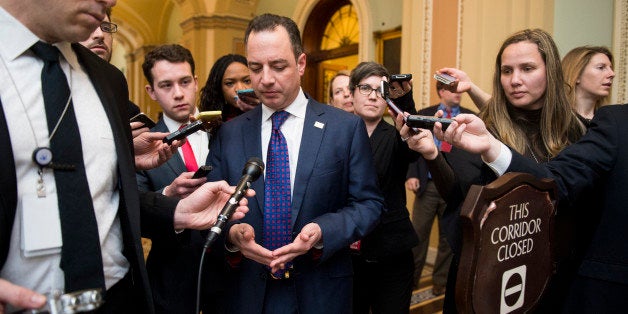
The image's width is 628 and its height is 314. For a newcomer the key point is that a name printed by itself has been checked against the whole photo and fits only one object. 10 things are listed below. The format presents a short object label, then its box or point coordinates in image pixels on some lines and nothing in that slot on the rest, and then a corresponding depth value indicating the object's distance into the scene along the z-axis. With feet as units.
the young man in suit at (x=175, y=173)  5.31
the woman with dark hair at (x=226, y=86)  7.87
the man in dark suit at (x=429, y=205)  12.25
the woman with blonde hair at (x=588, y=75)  8.20
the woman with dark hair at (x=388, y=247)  6.89
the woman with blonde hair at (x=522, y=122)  5.07
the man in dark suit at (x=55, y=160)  2.77
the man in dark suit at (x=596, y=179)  4.13
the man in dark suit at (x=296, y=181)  4.72
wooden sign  3.42
